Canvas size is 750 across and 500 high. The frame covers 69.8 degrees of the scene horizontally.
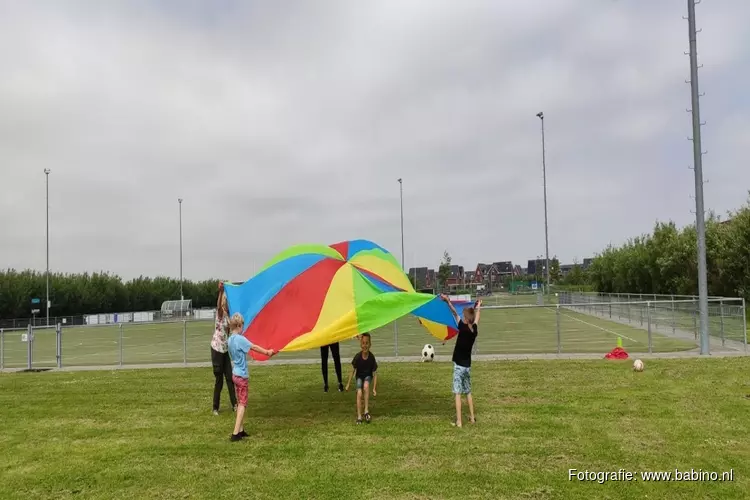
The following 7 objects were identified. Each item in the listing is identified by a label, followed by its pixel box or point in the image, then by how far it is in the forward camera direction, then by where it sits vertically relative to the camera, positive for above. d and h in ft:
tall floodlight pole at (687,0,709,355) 49.60 +10.15
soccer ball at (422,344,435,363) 48.85 -7.25
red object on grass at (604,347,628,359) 45.59 -7.10
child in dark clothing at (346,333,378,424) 27.32 -4.85
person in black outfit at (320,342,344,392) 35.63 -5.71
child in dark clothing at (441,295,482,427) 26.00 -3.93
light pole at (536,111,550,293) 143.13 +19.65
